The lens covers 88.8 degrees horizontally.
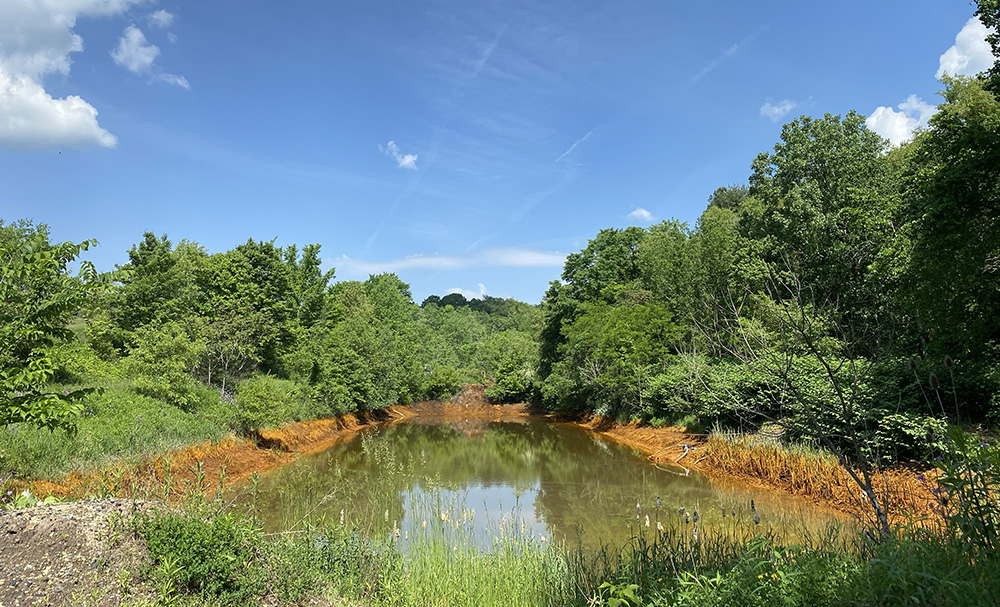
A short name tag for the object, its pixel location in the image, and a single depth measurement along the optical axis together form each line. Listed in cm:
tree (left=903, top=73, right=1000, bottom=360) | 1015
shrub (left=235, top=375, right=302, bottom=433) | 1711
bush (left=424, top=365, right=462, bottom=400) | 4325
